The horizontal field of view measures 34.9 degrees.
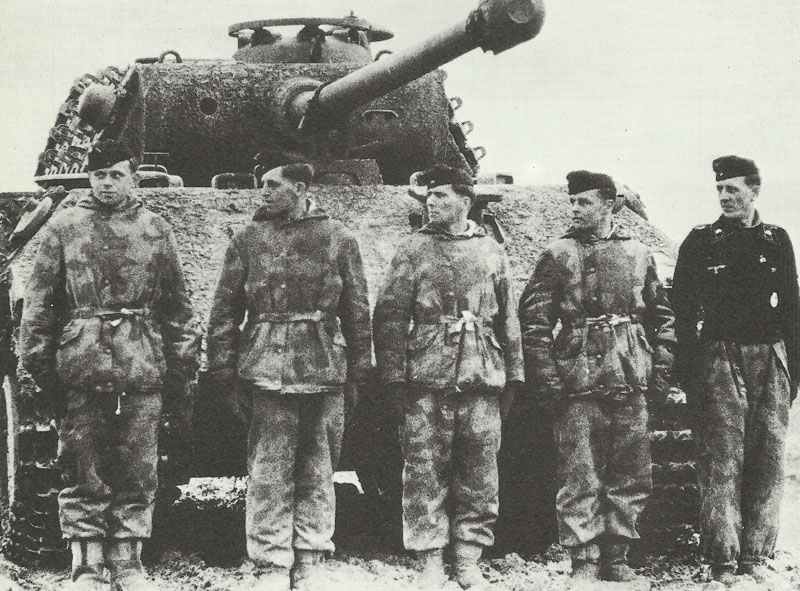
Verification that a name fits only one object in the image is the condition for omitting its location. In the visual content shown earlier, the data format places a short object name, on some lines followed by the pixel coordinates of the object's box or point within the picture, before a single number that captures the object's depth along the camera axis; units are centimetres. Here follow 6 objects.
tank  631
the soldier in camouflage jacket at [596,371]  613
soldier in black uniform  626
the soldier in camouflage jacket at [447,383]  597
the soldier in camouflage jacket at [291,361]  580
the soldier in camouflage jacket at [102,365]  572
